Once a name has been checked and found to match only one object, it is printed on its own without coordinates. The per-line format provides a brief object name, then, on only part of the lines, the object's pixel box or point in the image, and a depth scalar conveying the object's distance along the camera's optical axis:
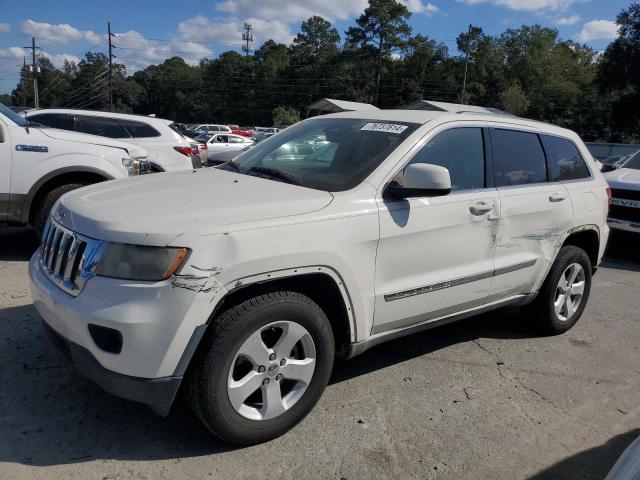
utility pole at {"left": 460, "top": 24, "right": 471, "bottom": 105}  65.09
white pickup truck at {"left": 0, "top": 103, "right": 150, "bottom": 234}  5.48
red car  44.69
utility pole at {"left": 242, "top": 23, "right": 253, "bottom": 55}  97.94
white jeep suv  2.34
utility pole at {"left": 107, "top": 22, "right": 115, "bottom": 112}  61.96
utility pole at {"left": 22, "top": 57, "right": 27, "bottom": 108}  83.44
